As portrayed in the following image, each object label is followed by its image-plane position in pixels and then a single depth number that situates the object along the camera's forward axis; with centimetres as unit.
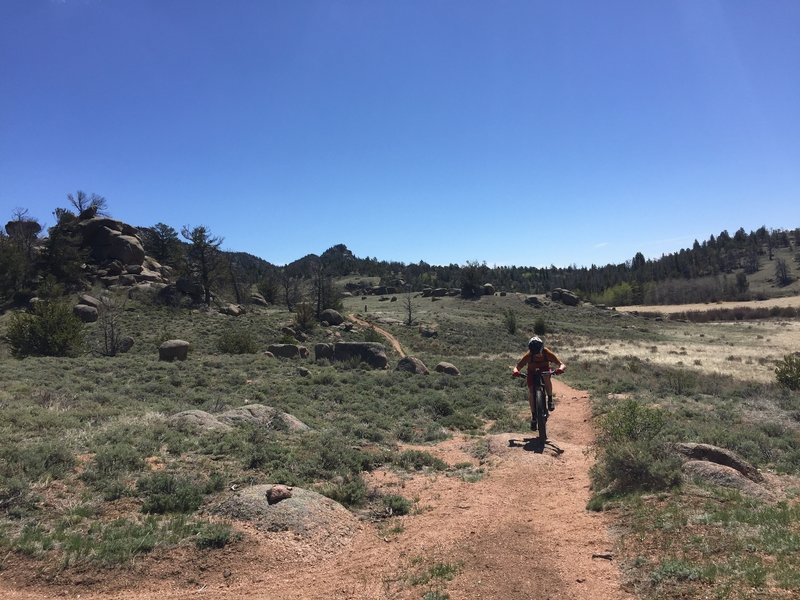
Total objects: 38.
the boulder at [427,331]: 5308
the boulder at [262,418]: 1144
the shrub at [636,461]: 725
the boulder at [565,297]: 10219
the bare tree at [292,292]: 6933
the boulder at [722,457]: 809
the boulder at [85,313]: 3975
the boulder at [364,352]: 2751
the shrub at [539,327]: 5462
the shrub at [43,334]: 2547
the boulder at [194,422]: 1044
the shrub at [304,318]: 4566
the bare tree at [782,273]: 13475
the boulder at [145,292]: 4950
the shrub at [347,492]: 757
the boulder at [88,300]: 4272
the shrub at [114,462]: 750
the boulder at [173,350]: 2583
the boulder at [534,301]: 9238
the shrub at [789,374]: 2141
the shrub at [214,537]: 577
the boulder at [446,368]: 2519
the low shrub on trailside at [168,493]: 668
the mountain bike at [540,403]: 1070
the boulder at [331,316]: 5269
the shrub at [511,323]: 5734
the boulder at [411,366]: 2469
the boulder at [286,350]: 3016
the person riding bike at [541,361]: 1067
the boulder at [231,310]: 5194
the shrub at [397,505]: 739
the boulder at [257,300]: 6912
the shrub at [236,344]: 3175
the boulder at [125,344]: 3197
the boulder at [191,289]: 5303
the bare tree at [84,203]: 5938
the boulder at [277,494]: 678
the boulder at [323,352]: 2895
